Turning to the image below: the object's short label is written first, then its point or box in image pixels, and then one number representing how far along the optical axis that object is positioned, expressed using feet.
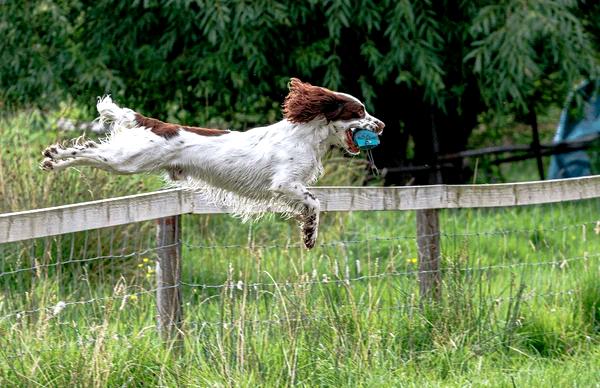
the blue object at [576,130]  75.56
